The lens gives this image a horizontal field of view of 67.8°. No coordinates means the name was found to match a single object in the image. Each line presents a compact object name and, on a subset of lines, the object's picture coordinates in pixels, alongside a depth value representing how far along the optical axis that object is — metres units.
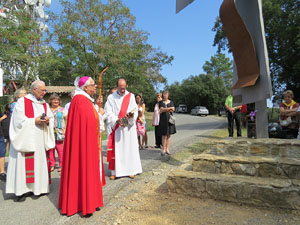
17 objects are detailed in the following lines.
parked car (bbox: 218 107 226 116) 38.67
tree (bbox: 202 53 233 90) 59.95
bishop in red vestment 3.00
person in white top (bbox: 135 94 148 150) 7.29
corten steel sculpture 4.24
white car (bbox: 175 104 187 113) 50.38
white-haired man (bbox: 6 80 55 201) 3.58
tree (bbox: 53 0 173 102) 16.33
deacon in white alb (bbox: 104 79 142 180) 4.67
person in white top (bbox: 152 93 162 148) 7.33
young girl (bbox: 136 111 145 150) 7.35
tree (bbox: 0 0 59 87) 12.38
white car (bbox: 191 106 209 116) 37.32
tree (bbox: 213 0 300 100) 14.69
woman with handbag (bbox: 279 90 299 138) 5.53
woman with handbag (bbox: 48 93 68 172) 5.44
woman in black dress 6.26
